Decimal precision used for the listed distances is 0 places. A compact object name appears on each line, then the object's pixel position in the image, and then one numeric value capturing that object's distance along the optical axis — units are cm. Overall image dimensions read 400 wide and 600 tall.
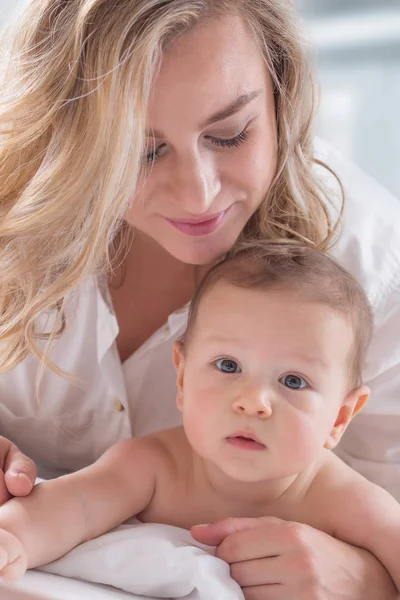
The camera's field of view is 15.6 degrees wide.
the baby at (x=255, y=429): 94
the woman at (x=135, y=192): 98
